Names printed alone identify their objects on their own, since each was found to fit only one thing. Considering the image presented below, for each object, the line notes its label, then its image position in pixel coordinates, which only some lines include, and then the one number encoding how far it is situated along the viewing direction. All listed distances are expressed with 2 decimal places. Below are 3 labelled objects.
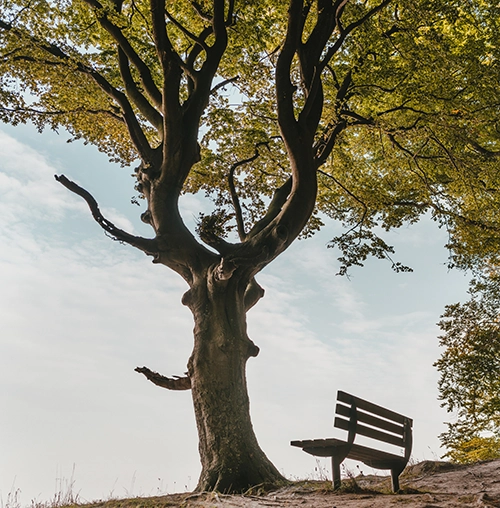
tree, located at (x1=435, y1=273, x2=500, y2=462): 14.27
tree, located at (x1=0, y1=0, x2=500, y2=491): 8.94
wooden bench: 6.46
